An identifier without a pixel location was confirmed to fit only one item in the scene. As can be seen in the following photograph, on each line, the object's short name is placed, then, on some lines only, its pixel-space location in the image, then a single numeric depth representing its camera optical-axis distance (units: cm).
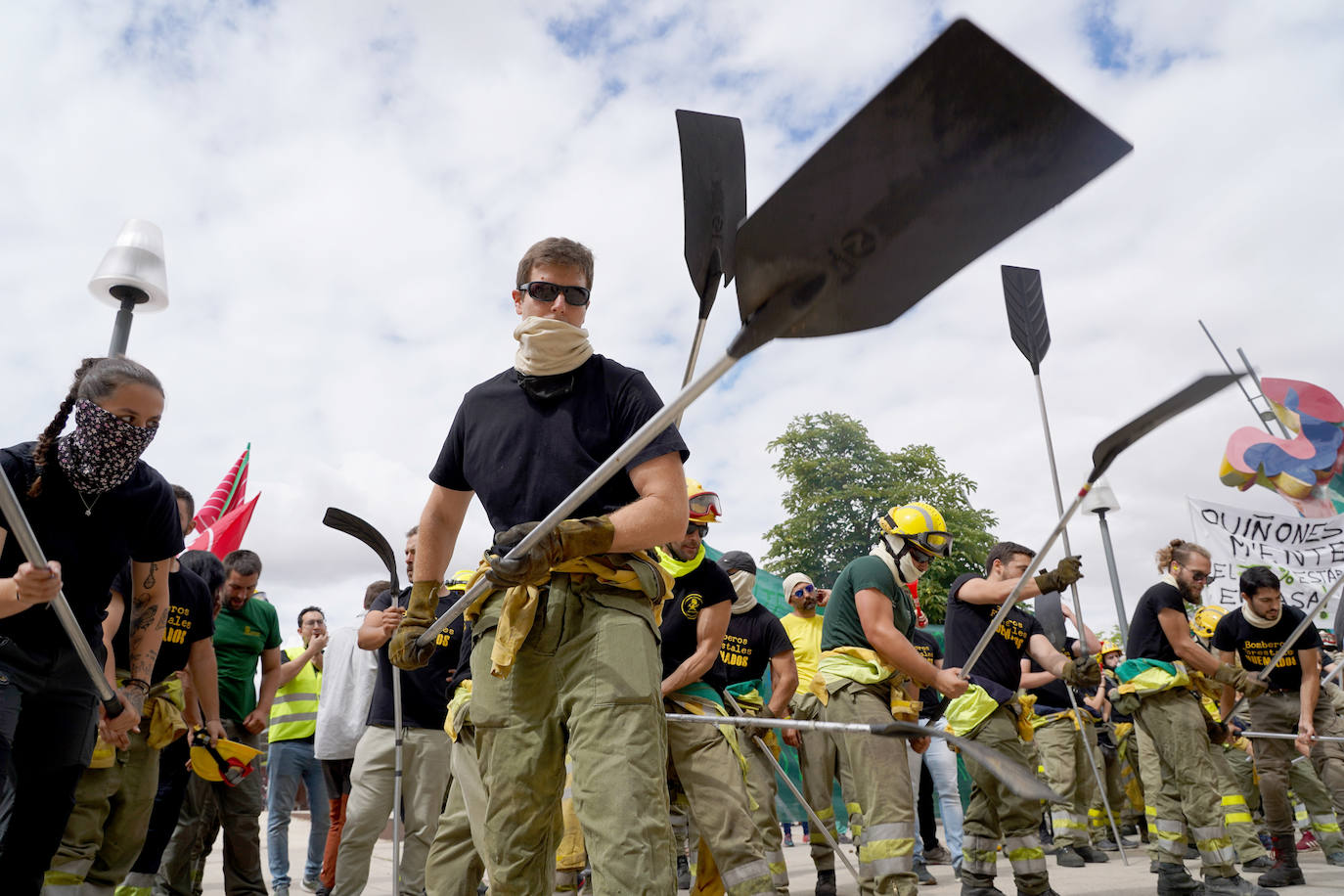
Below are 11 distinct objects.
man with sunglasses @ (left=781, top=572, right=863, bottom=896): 718
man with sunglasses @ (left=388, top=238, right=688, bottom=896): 263
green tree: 3575
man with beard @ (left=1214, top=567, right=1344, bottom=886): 800
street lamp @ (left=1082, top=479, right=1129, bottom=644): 1082
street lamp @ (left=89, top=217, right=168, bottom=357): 591
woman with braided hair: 323
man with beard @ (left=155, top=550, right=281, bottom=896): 584
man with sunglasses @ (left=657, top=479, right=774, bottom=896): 479
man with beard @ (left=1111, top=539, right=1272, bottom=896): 628
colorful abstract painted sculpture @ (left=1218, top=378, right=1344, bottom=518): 2058
